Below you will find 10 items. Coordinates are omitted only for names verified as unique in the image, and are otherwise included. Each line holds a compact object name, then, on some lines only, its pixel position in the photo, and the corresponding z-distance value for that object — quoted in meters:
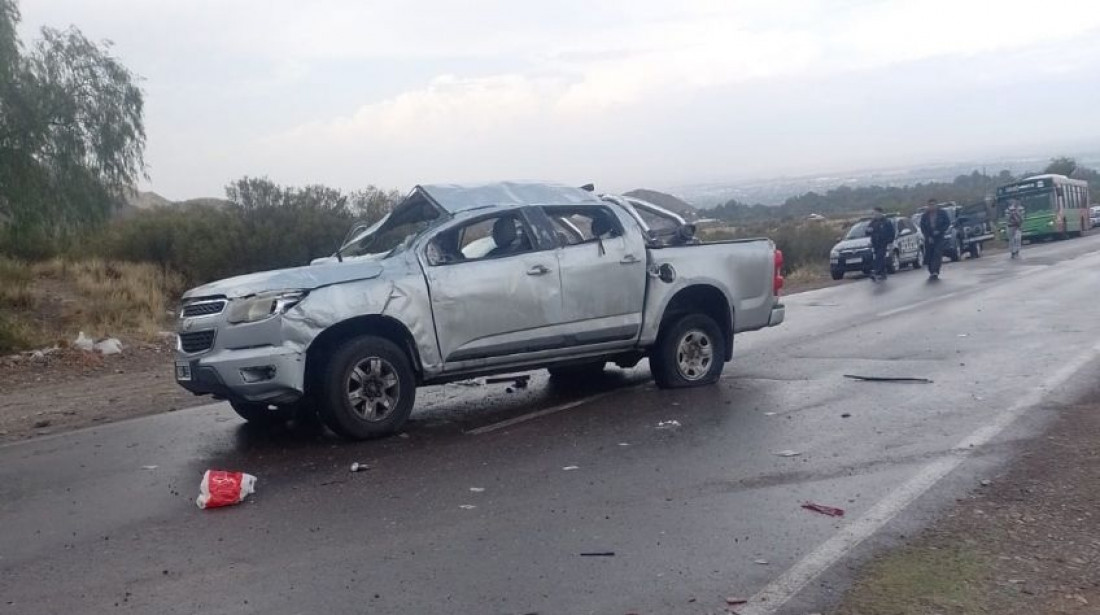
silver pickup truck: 8.74
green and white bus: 46.56
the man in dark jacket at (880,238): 27.80
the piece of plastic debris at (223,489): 7.34
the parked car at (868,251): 31.26
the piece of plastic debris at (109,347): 16.56
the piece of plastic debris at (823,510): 6.56
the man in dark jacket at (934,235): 27.20
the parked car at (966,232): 36.16
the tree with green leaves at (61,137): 19.70
